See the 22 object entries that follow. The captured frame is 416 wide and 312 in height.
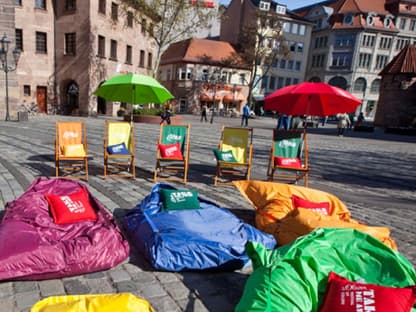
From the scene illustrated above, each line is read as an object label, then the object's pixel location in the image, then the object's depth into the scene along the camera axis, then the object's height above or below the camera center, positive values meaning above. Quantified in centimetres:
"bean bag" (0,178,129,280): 295 -151
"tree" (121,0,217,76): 2340 +695
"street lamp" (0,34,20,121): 1596 +171
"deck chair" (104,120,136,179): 696 -105
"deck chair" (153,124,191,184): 694 -103
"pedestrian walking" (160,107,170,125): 1907 -75
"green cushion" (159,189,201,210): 418 -127
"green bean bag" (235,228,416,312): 245 -131
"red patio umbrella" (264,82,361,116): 654 +34
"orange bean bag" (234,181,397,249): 372 -127
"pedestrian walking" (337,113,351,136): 2220 -33
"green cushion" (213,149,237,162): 698 -105
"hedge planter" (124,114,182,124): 2300 -121
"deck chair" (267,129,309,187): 731 -73
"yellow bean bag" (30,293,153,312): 221 -148
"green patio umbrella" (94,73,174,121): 722 +20
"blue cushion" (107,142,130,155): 704 -112
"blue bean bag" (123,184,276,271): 333 -147
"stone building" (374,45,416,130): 3081 +335
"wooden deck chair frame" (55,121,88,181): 669 -98
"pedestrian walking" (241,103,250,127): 2370 -16
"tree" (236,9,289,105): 3977 +959
